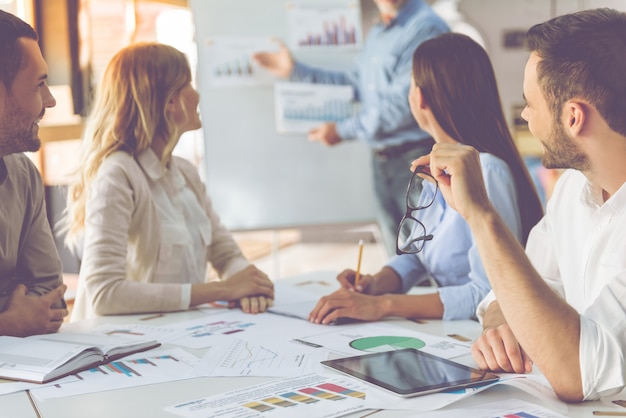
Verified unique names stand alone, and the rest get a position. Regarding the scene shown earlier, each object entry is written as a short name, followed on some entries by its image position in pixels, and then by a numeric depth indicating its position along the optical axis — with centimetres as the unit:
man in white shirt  107
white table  103
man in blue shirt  343
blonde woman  185
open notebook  121
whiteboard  352
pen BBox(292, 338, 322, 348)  138
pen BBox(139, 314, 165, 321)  171
